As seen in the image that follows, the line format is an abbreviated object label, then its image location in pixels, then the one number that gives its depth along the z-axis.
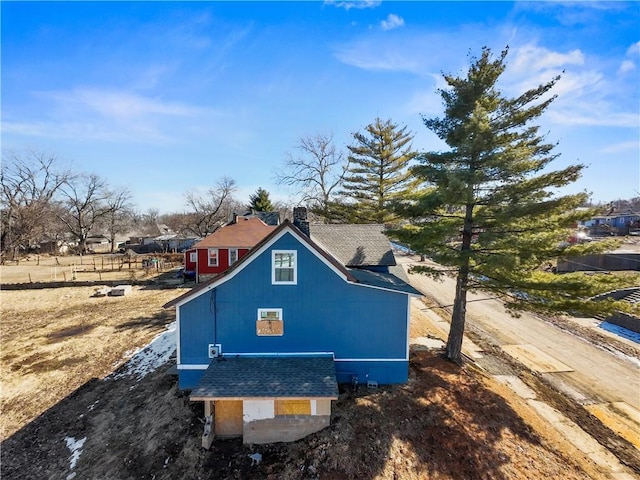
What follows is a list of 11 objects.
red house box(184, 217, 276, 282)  27.77
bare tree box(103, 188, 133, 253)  58.22
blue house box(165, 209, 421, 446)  10.80
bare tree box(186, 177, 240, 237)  51.88
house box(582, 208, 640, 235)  57.41
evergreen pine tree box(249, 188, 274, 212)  47.28
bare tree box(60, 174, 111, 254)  54.66
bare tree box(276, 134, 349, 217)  35.28
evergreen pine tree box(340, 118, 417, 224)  28.53
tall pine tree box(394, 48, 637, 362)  10.38
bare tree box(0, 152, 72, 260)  45.19
